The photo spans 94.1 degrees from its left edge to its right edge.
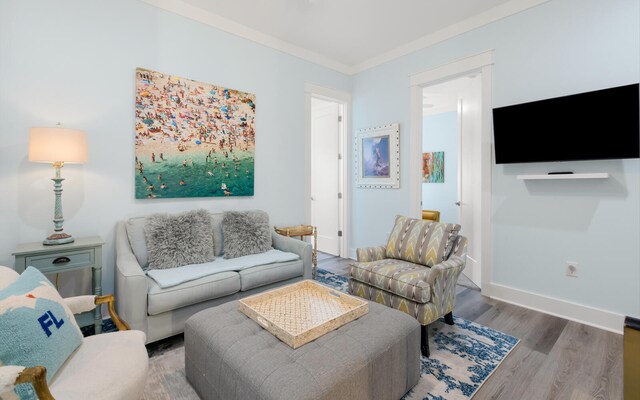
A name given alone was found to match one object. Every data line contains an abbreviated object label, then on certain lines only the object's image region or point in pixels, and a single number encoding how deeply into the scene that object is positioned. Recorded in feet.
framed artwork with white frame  13.29
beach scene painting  9.20
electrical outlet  8.67
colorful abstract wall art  20.23
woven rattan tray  4.90
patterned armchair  7.04
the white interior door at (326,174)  15.88
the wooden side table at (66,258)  6.66
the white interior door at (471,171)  11.51
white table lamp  6.83
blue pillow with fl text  3.52
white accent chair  3.10
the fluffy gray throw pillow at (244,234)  9.55
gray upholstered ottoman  4.01
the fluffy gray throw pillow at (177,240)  8.19
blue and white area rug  5.74
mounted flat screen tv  7.47
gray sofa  6.72
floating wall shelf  7.87
